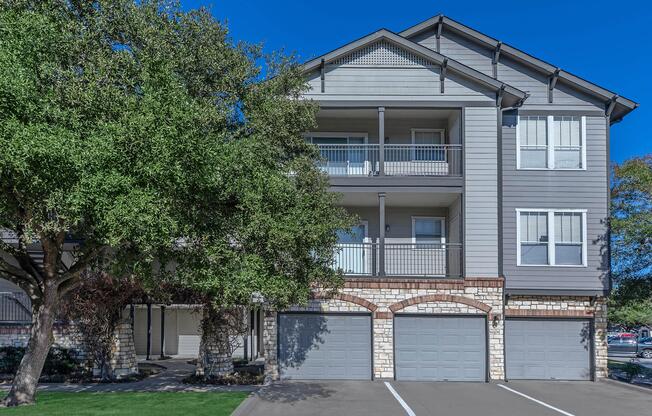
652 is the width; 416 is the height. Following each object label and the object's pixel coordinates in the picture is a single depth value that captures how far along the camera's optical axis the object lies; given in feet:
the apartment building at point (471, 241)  56.08
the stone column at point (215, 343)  53.98
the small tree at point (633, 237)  55.16
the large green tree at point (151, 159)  30.25
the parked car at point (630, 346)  100.22
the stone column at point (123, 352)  55.52
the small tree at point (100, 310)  54.19
